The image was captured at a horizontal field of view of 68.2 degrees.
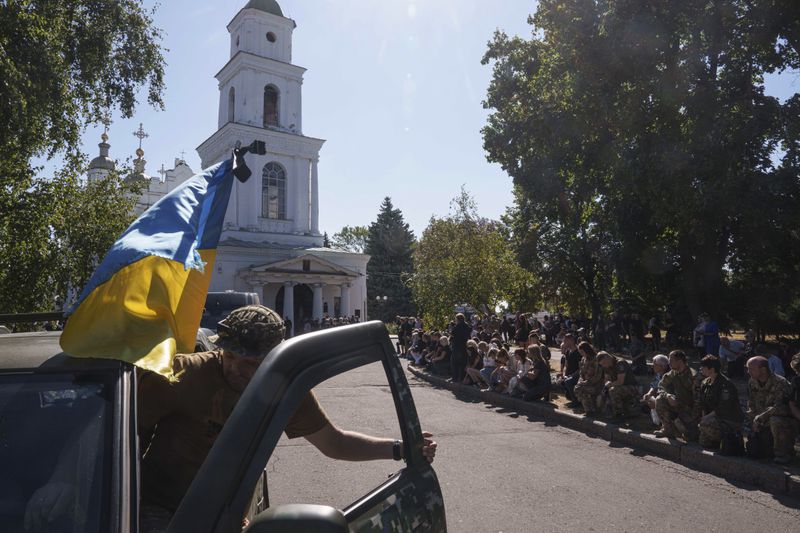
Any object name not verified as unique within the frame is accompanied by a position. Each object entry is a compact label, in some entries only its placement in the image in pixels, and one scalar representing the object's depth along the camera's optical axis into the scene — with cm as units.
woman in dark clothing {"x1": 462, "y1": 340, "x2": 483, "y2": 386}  1495
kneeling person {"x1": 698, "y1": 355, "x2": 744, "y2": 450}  738
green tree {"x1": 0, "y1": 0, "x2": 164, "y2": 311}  912
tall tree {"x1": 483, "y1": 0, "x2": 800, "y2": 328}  1284
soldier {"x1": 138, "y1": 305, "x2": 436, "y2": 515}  222
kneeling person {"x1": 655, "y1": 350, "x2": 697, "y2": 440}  809
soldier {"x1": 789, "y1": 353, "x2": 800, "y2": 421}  673
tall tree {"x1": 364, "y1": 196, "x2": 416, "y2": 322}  5881
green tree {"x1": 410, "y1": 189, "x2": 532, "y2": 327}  2450
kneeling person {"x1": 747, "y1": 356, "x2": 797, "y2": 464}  675
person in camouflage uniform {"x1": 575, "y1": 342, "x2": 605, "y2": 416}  1010
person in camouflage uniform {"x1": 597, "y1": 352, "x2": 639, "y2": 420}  959
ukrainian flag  215
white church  4150
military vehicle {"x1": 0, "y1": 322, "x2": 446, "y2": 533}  143
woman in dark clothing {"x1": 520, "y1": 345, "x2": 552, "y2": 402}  1170
